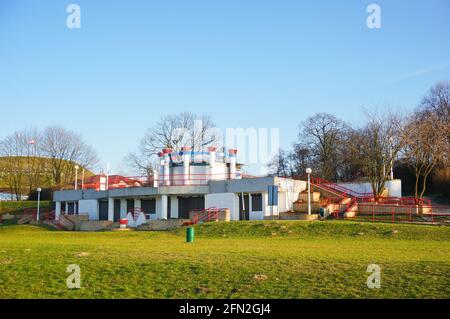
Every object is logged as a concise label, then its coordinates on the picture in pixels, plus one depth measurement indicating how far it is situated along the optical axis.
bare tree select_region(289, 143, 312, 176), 69.75
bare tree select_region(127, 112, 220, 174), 70.81
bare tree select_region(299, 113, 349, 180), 65.81
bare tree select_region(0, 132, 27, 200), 70.88
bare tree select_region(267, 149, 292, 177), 76.25
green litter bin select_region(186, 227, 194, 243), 26.06
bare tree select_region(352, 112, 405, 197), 43.84
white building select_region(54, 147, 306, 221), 42.16
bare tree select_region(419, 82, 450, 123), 60.16
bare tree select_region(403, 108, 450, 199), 44.62
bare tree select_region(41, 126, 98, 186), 73.69
